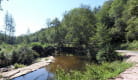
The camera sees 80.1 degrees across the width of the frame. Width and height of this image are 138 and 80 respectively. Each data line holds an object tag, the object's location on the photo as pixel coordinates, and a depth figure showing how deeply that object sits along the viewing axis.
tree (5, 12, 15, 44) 22.32
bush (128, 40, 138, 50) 12.15
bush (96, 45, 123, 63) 6.77
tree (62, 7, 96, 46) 14.90
